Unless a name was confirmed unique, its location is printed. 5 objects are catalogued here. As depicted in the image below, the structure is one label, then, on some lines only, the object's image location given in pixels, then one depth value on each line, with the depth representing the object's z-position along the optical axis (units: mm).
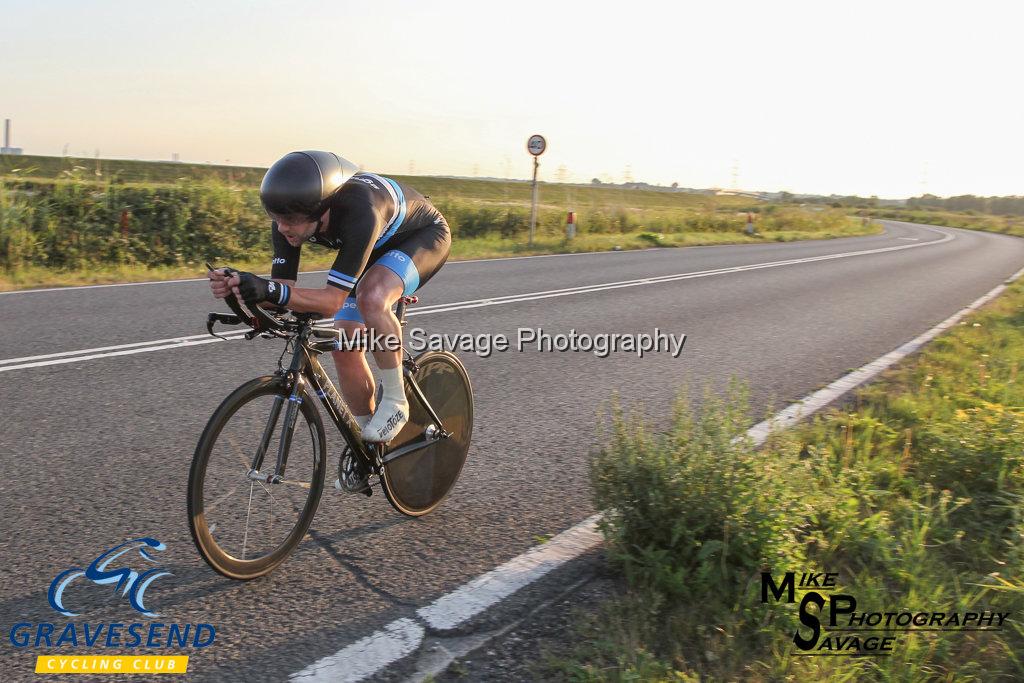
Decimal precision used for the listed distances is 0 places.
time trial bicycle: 2990
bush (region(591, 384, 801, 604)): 3016
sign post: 20953
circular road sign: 21005
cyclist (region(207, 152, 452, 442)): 3014
